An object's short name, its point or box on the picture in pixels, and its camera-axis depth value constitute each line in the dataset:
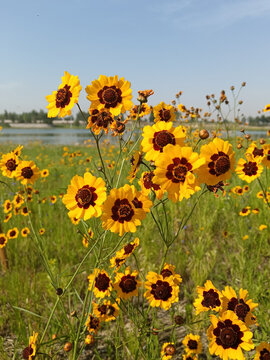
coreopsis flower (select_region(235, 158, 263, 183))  0.44
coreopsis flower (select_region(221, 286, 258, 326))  0.27
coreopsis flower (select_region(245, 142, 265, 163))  0.44
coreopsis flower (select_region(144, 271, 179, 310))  0.31
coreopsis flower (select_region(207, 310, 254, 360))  0.25
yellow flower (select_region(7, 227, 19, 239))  0.60
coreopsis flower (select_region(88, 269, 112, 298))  0.33
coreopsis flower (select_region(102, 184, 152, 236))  0.24
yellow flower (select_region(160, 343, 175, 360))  0.27
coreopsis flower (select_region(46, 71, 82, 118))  0.27
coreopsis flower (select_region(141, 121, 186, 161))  0.24
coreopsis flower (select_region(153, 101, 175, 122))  0.31
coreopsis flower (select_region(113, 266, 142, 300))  0.32
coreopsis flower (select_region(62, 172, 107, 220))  0.24
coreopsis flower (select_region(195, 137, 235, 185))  0.22
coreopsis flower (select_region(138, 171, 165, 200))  0.26
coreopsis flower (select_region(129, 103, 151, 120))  0.35
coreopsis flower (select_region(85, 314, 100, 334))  0.32
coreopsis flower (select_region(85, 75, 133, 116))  0.28
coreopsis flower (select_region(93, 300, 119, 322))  0.33
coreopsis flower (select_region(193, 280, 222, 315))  0.29
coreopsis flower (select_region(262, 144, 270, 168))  0.43
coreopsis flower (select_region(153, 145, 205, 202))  0.21
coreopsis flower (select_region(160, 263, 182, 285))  0.32
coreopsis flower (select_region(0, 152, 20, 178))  0.42
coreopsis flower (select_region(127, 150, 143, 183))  0.27
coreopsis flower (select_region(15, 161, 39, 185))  0.40
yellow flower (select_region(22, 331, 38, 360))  0.28
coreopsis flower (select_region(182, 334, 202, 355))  0.34
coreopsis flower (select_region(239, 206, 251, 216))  0.60
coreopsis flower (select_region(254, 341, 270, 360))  0.26
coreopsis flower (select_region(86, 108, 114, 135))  0.28
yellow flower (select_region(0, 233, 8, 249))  0.54
